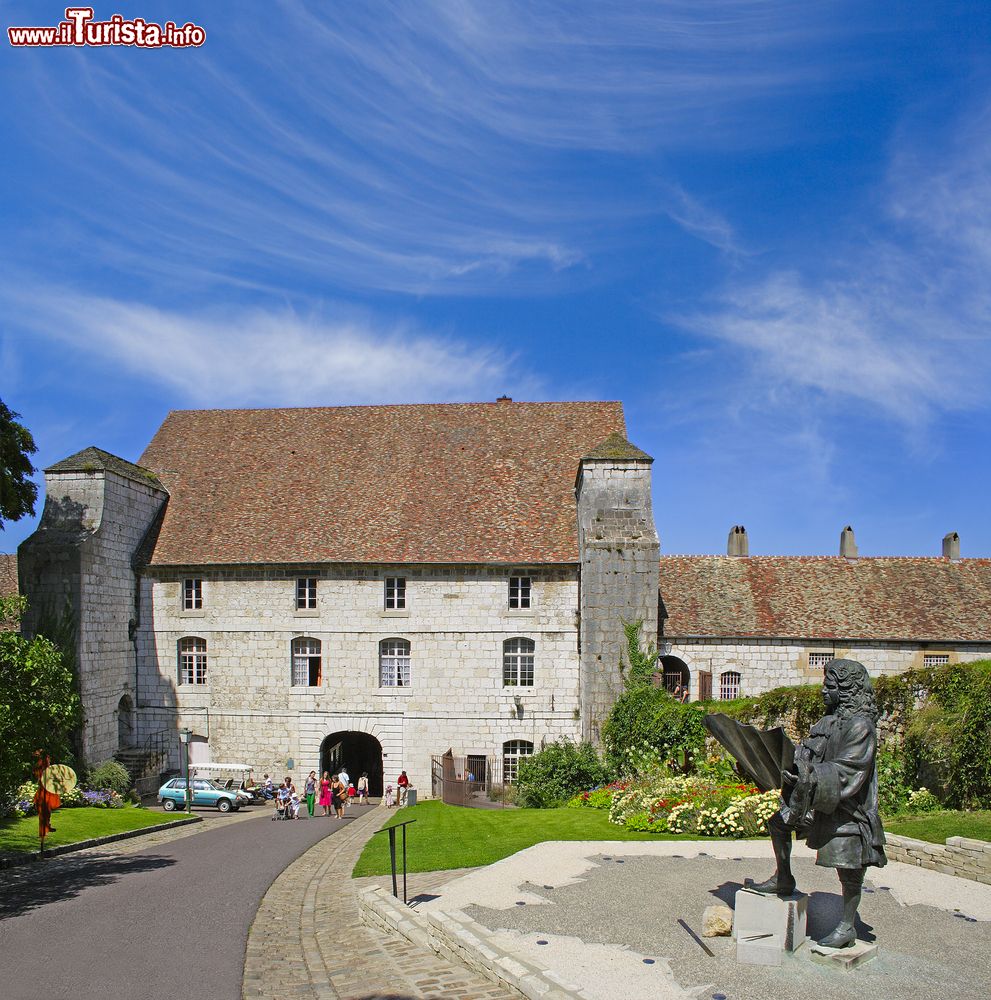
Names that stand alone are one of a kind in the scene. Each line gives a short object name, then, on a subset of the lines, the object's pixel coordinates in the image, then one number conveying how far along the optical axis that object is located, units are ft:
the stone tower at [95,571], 82.64
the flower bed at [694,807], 50.88
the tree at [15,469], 74.43
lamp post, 76.38
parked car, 82.69
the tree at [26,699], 46.91
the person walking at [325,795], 80.18
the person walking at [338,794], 80.48
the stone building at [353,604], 83.97
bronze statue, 27.17
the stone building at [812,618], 87.70
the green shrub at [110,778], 80.74
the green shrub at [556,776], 74.13
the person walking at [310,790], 79.77
